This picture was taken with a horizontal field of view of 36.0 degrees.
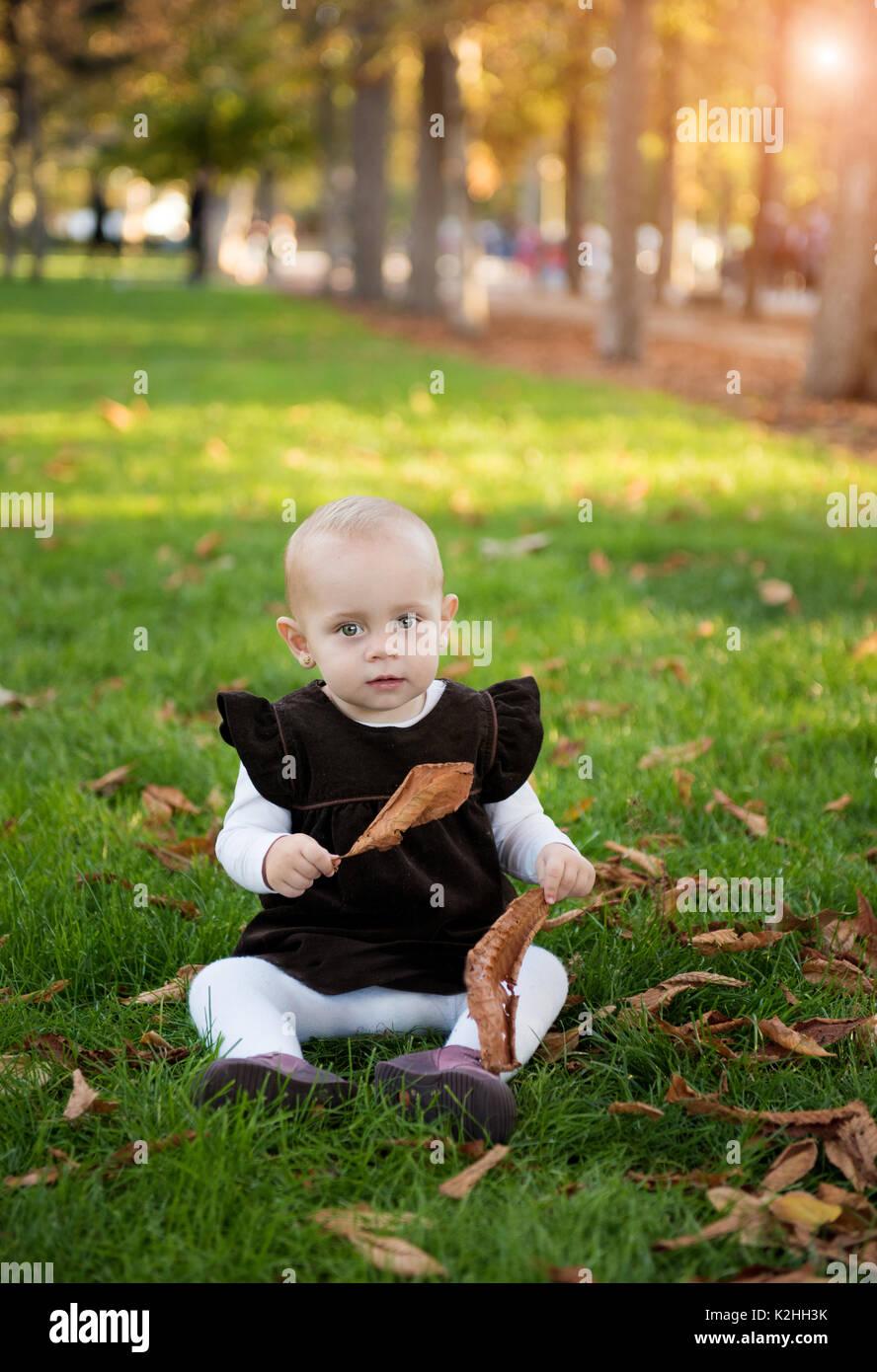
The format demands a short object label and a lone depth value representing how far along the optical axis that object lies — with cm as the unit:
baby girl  262
